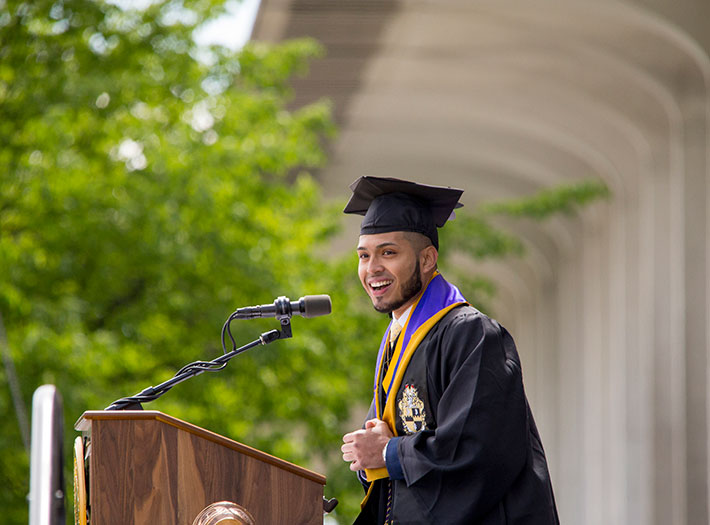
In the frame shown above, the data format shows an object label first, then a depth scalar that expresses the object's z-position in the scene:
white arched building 27.37
